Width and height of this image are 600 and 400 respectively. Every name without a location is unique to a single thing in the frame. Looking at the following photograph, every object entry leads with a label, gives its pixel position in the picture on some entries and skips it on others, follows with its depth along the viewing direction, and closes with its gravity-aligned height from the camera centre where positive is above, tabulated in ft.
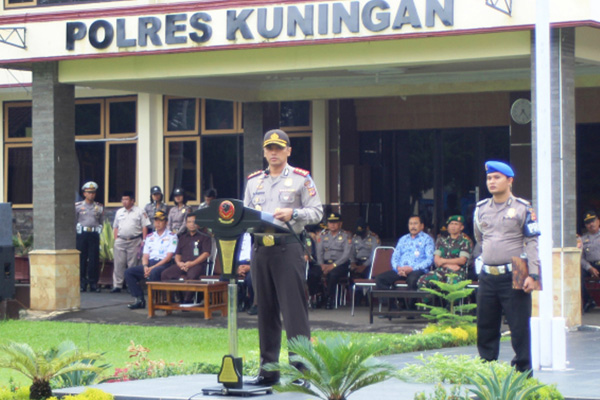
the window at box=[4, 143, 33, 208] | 76.43 +3.97
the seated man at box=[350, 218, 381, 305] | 58.39 -0.90
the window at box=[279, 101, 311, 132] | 68.03 +6.90
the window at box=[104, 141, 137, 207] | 73.15 +4.16
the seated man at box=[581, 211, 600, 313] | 54.34 -1.11
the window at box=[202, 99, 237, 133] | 70.38 +7.15
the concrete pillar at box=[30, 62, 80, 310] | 55.42 +1.88
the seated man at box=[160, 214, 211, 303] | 57.00 -1.01
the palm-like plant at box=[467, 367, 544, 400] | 24.59 -3.32
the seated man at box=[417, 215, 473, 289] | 50.83 -0.99
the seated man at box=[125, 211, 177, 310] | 58.44 -1.17
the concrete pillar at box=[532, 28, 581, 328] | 45.01 +2.16
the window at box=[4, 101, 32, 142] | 76.28 +7.47
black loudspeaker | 51.65 -0.94
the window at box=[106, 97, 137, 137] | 72.84 +7.43
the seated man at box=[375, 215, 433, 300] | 52.54 -1.11
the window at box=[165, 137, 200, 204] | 71.87 +4.23
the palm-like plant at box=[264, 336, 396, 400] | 24.62 -2.83
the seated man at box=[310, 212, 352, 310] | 57.41 -0.98
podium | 26.94 -0.35
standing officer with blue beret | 30.53 -0.89
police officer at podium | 27.50 -0.41
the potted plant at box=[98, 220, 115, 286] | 69.21 -1.21
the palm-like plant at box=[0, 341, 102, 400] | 28.02 -3.11
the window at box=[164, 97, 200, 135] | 71.67 +7.31
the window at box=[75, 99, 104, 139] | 74.13 +7.45
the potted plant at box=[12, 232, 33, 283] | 68.85 -1.43
